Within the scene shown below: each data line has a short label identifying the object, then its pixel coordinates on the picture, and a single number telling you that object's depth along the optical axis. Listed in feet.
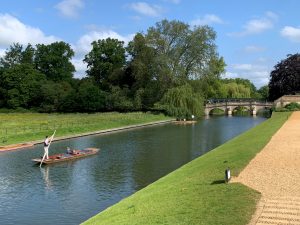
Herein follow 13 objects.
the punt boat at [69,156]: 96.83
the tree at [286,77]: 301.63
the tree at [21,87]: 322.75
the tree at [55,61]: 382.22
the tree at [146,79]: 265.95
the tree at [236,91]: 394.93
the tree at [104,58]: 340.59
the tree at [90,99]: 289.37
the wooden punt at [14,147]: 116.38
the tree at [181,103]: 249.34
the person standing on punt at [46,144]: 97.96
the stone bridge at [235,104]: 320.91
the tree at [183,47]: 261.65
